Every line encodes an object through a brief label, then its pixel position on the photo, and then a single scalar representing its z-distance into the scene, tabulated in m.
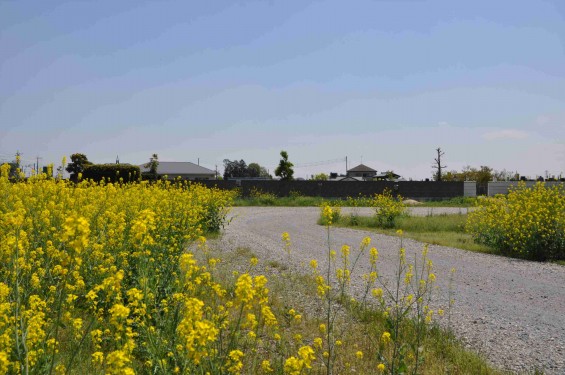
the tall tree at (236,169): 83.94
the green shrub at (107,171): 33.03
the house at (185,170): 65.88
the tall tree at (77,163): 34.75
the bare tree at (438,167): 65.56
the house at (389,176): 54.41
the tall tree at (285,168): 50.78
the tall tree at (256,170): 87.26
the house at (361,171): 86.31
